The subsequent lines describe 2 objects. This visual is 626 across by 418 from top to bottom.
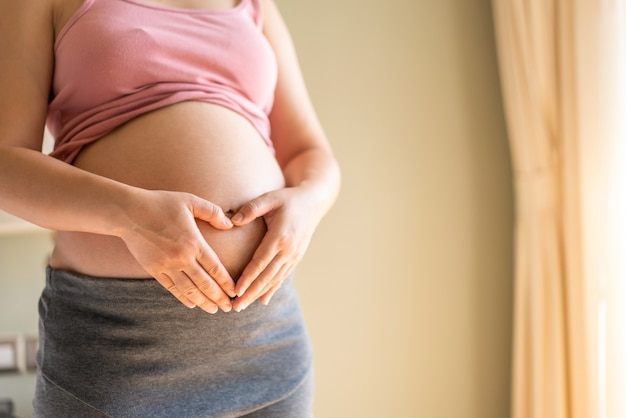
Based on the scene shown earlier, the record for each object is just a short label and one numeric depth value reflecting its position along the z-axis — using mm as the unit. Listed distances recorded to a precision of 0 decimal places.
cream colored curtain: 1405
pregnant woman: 813
